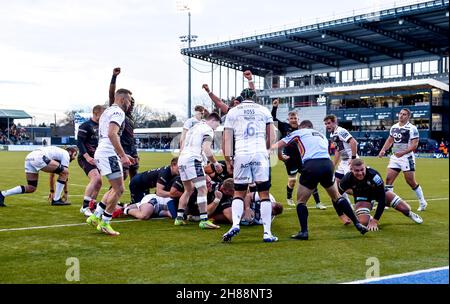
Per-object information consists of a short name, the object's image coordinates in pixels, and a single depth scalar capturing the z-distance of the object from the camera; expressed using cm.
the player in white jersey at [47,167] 1105
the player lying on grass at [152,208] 923
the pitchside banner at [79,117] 5621
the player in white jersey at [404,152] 1055
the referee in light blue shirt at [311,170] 727
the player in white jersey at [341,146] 1027
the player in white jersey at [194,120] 932
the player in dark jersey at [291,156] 1045
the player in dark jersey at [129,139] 1035
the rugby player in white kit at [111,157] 744
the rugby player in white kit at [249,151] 703
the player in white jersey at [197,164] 825
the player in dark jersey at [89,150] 950
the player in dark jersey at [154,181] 943
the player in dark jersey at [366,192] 788
